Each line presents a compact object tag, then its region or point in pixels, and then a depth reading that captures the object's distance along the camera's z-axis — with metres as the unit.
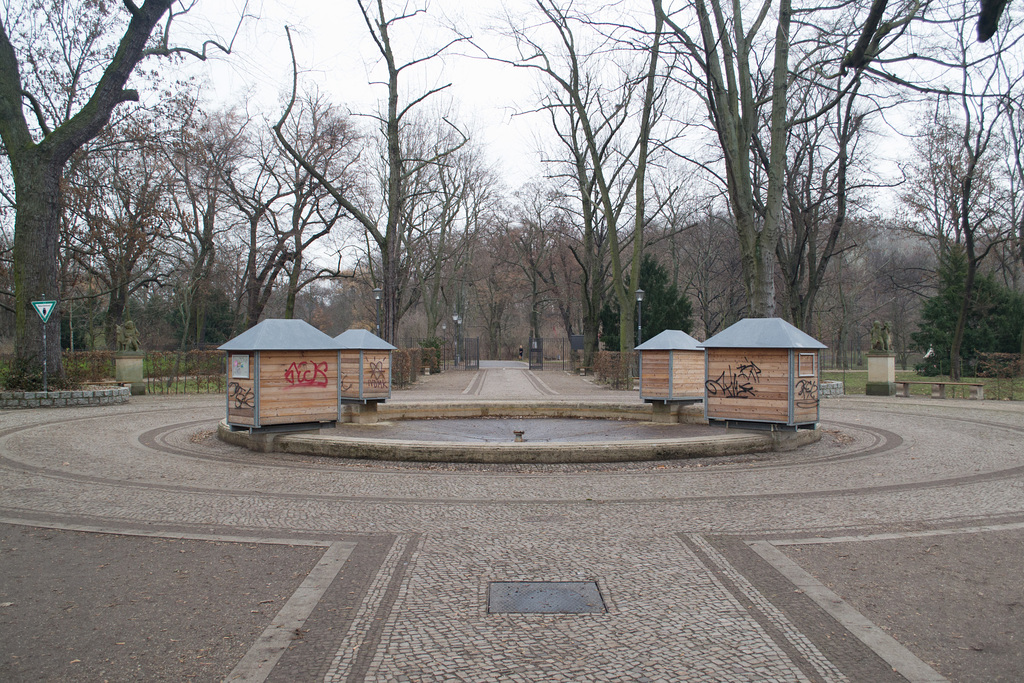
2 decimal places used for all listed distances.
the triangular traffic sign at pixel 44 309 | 17.23
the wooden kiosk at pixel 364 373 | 13.54
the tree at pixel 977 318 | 33.88
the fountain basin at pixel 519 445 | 8.94
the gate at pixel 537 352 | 44.78
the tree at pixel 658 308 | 37.28
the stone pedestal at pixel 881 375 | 22.52
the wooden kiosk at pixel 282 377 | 9.77
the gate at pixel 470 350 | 45.22
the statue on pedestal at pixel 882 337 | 22.30
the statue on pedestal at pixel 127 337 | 22.62
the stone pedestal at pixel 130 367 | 22.58
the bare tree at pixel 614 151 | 27.22
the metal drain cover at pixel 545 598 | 4.02
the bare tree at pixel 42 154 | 17.75
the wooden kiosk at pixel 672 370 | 13.39
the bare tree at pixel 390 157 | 22.55
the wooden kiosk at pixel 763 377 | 10.24
